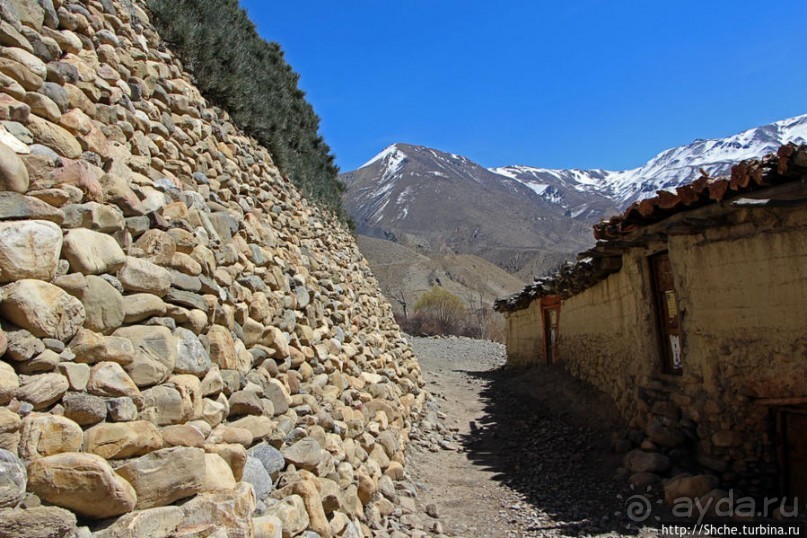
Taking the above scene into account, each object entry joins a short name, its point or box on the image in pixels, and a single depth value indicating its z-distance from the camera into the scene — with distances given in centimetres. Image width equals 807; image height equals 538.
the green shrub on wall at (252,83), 586
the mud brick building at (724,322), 448
